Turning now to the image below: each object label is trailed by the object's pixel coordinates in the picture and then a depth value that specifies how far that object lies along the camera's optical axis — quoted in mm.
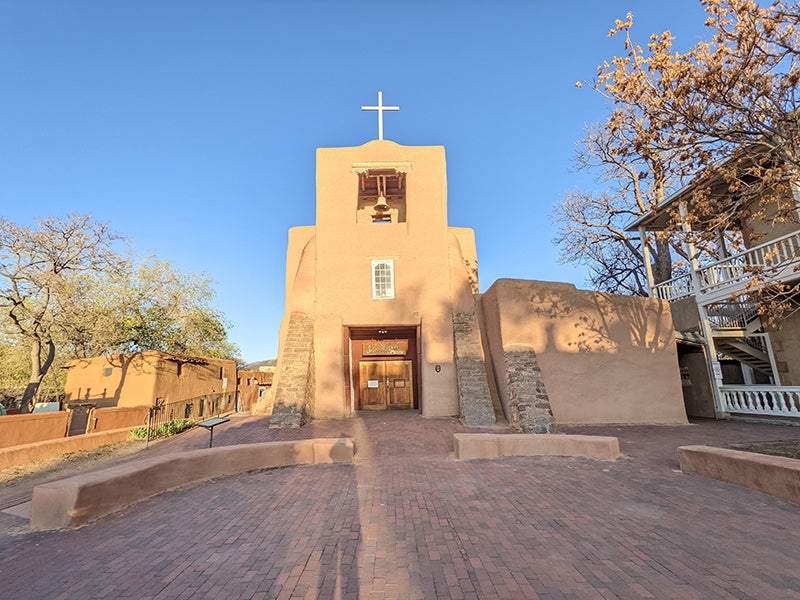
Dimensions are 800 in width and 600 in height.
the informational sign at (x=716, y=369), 14000
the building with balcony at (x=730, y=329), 12602
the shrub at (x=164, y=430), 13656
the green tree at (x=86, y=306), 15484
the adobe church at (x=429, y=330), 12805
